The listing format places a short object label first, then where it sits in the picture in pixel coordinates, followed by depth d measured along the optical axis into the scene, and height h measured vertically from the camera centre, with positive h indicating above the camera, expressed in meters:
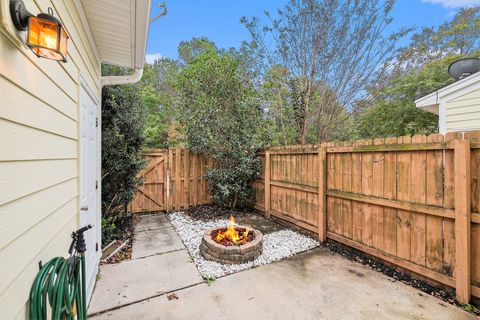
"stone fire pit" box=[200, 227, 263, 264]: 3.24 -1.39
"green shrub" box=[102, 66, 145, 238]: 4.07 +0.31
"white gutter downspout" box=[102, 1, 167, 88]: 3.34 +1.26
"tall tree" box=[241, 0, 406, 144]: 5.16 +2.89
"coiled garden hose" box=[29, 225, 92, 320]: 1.11 -0.74
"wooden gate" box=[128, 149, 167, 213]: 5.84 -0.71
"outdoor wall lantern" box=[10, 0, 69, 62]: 0.93 +0.60
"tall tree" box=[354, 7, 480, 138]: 8.76 +3.21
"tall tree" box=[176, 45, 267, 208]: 5.62 +1.14
